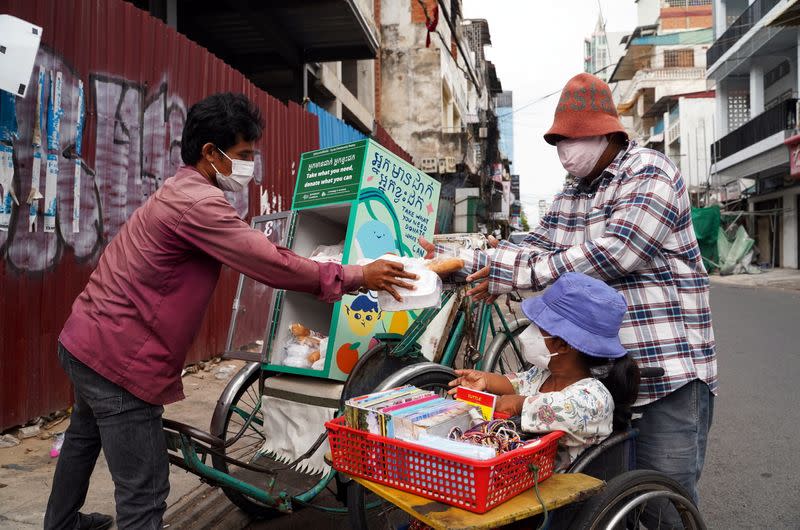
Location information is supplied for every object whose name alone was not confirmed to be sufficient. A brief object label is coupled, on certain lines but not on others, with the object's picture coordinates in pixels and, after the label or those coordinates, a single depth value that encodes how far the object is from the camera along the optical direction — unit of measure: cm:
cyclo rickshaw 206
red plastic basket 170
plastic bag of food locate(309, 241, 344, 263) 385
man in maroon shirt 211
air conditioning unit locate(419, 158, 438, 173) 2341
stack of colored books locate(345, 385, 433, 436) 203
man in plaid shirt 207
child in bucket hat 204
